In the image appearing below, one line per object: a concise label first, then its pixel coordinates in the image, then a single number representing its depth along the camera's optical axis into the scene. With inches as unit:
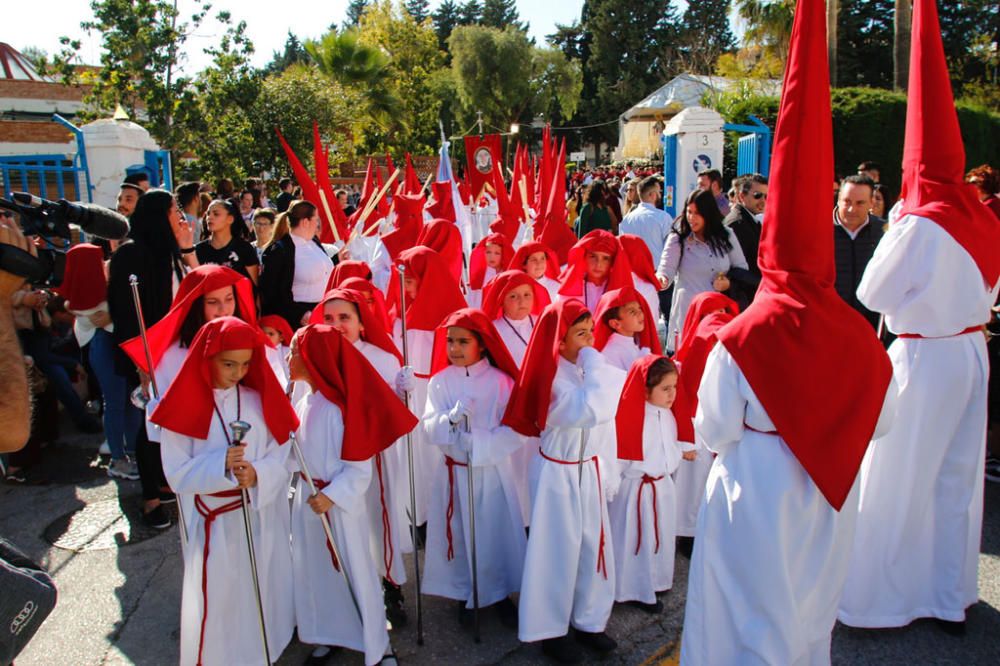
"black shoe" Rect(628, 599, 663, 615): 155.9
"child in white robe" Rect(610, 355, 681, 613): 154.9
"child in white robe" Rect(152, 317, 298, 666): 127.4
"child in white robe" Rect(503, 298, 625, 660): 139.0
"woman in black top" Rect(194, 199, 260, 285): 234.2
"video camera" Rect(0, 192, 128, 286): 80.0
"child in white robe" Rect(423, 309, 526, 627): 153.9
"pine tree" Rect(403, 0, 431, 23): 2938.0
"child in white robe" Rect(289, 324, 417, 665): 136.3
